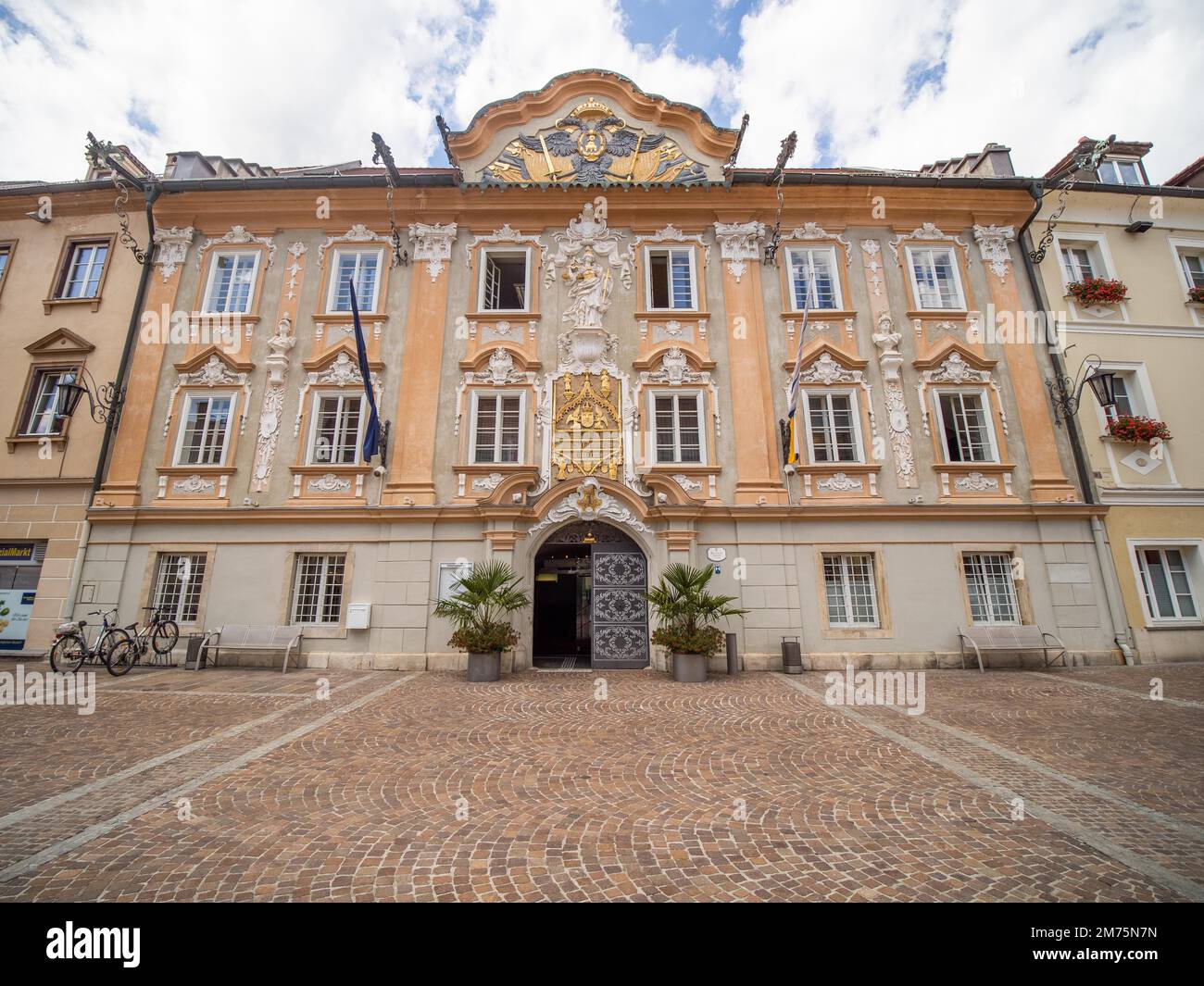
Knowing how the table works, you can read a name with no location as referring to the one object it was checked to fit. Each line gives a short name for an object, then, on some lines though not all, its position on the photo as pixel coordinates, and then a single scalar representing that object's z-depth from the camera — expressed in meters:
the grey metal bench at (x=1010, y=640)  11.41
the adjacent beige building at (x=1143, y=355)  12.34
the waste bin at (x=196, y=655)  11.47
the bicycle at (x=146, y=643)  10.94
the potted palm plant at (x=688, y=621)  10.44
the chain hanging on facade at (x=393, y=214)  12.69
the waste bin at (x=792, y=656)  11.23
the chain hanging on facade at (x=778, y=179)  12.75
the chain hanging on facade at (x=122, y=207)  13.37
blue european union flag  11.70
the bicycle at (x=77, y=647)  10.48
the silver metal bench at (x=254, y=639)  11.55
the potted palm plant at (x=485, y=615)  10.48
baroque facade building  12.07
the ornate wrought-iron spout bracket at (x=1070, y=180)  13.32
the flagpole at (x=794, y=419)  11.87
